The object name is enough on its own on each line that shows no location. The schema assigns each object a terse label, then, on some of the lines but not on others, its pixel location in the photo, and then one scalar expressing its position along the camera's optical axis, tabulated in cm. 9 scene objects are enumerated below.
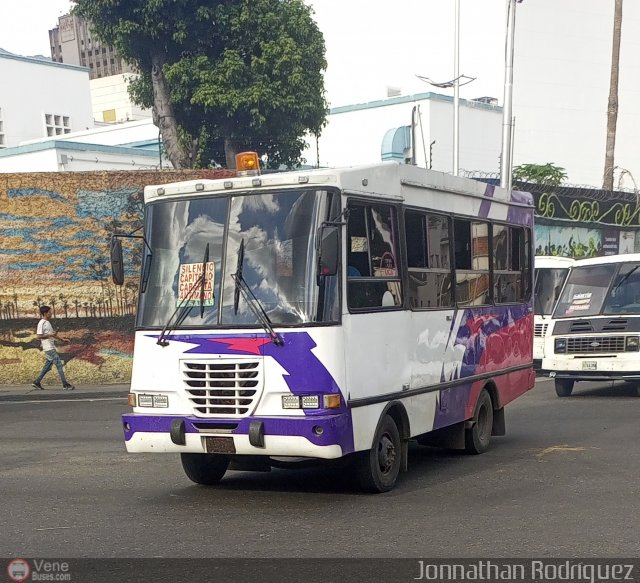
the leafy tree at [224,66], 3772
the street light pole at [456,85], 3094
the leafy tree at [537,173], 4016
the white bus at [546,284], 2319
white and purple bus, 879
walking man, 2147
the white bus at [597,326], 1772
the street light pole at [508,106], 2455
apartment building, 15625
